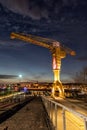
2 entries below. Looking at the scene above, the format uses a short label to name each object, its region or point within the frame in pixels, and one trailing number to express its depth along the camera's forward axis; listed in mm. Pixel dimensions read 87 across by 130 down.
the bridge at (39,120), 2679
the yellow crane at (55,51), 31448
